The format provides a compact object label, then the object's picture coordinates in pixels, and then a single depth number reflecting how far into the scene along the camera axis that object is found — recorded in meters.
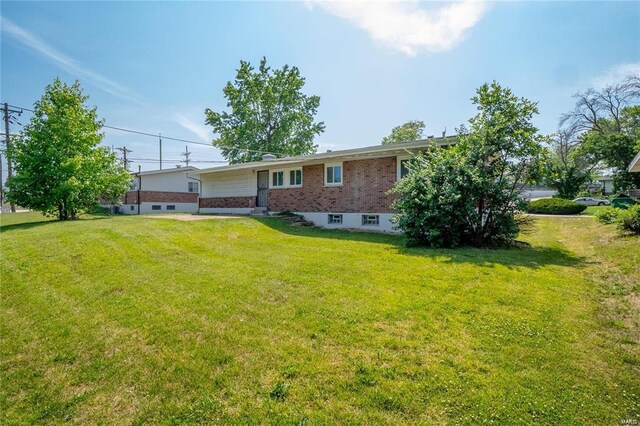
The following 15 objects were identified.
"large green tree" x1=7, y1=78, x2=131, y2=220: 13.38
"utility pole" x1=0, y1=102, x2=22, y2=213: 27.13
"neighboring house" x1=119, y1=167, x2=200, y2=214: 26.30
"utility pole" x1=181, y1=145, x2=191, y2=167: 50.38
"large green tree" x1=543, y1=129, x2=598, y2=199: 31.53
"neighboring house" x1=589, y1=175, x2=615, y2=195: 48.96
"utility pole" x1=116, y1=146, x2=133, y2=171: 45.56
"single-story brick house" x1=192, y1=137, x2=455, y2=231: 13.12
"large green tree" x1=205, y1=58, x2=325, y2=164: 32.66
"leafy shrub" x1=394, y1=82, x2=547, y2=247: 9.16
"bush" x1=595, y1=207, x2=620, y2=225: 9.30
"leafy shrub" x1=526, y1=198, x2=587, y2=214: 22.80
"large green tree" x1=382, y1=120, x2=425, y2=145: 42.62
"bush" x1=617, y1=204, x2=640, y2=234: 8.33
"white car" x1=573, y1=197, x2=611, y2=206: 33.12
